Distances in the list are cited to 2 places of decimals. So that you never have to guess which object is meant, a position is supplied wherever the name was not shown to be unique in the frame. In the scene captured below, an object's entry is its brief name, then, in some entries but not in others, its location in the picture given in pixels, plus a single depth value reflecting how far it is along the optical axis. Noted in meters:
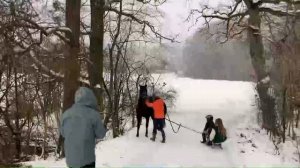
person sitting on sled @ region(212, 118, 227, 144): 10.47
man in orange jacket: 10.47
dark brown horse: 10.96
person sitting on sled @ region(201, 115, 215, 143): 10.62
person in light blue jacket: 5.12
